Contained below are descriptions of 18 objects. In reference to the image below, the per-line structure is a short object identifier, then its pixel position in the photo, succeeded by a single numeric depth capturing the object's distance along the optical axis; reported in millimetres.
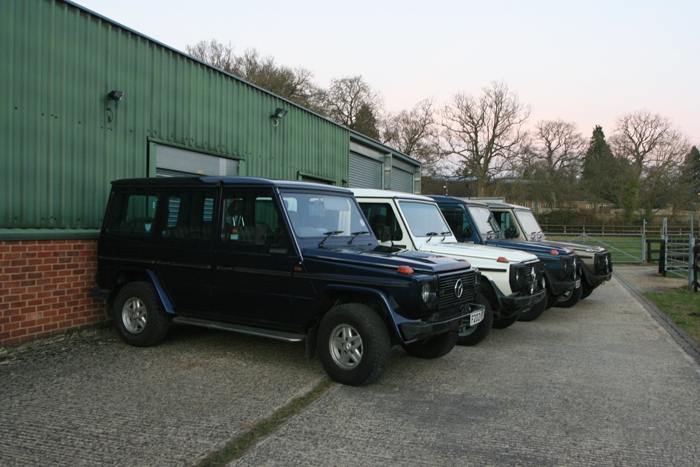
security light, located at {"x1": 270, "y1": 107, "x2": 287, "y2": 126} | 11734
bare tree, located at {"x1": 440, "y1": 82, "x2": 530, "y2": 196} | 43125
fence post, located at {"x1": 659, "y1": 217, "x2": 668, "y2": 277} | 17656
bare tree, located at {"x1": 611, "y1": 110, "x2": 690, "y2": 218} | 47375
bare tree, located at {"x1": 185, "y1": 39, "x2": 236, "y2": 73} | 36866
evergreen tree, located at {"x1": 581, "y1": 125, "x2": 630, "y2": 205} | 50156
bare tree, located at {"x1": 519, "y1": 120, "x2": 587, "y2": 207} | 43625
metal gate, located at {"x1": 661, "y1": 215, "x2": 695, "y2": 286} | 16725
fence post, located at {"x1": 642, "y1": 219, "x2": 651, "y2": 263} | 22070
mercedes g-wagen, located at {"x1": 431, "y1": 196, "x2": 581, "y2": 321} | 9102
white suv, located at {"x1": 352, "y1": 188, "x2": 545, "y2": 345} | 6961
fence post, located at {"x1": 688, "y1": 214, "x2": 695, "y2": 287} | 13862
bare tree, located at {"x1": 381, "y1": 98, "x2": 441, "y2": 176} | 44438
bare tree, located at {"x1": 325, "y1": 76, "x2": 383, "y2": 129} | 44031
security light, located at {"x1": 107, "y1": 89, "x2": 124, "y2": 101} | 7699
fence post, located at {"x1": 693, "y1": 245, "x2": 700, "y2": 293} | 12867
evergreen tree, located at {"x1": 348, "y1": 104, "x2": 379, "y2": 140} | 43969
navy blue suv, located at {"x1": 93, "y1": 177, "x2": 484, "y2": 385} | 5027
